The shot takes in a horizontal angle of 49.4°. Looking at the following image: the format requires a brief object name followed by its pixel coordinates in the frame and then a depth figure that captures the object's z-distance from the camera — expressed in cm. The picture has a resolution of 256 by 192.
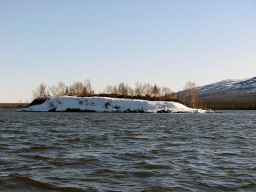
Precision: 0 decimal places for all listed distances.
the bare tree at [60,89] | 14305
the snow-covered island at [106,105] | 10425
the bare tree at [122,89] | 15780
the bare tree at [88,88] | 14475
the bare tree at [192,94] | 12500
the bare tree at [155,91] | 14525
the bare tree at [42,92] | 13425
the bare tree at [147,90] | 15512
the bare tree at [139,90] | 15711
